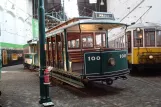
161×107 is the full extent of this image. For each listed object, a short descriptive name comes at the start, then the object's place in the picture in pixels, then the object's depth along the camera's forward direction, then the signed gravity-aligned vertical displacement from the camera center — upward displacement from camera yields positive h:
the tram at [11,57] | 15.78 -0.42
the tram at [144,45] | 9.11 +0.33
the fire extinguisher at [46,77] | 5.05 -0.72
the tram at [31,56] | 13.14 -0.30
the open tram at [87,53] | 6.05 -0.05
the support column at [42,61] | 5.16 -0.26
